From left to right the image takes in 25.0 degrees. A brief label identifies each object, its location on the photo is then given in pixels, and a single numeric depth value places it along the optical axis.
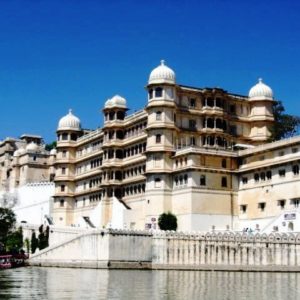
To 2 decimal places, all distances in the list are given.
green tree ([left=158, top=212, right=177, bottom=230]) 66.07
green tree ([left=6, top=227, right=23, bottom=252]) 80.62
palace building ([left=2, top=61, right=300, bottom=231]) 65.25
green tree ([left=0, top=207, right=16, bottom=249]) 82.56
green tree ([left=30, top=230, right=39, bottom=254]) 75.69
